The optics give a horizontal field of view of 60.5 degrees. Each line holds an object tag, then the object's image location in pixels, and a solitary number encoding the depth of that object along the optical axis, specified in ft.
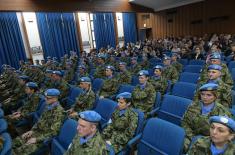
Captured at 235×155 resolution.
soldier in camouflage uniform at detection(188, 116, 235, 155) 5.59
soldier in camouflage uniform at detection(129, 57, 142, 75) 21.02
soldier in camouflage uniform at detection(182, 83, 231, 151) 7.99
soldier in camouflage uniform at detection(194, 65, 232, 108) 10.01
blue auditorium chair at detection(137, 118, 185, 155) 7.20
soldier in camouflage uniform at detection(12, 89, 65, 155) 9.16
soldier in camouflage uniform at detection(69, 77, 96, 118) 12.68
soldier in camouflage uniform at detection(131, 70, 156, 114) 11.87
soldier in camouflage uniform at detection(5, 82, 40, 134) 12.59
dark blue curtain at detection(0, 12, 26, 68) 30.53
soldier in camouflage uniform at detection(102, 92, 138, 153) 8.66
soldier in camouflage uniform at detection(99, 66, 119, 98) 15.91
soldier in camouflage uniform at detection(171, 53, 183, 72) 19.03
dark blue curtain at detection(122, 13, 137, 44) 45.65
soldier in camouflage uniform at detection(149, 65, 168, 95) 14.39
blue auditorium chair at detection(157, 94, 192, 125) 10.08
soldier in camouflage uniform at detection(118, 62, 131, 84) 17.38
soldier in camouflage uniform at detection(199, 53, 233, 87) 13.39
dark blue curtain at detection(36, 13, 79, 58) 34.35
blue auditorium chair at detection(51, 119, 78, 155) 8.39
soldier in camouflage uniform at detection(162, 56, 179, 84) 16.80
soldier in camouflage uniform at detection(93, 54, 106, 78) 21.25
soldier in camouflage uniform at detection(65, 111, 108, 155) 6.79
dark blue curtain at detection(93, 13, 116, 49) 40.88
